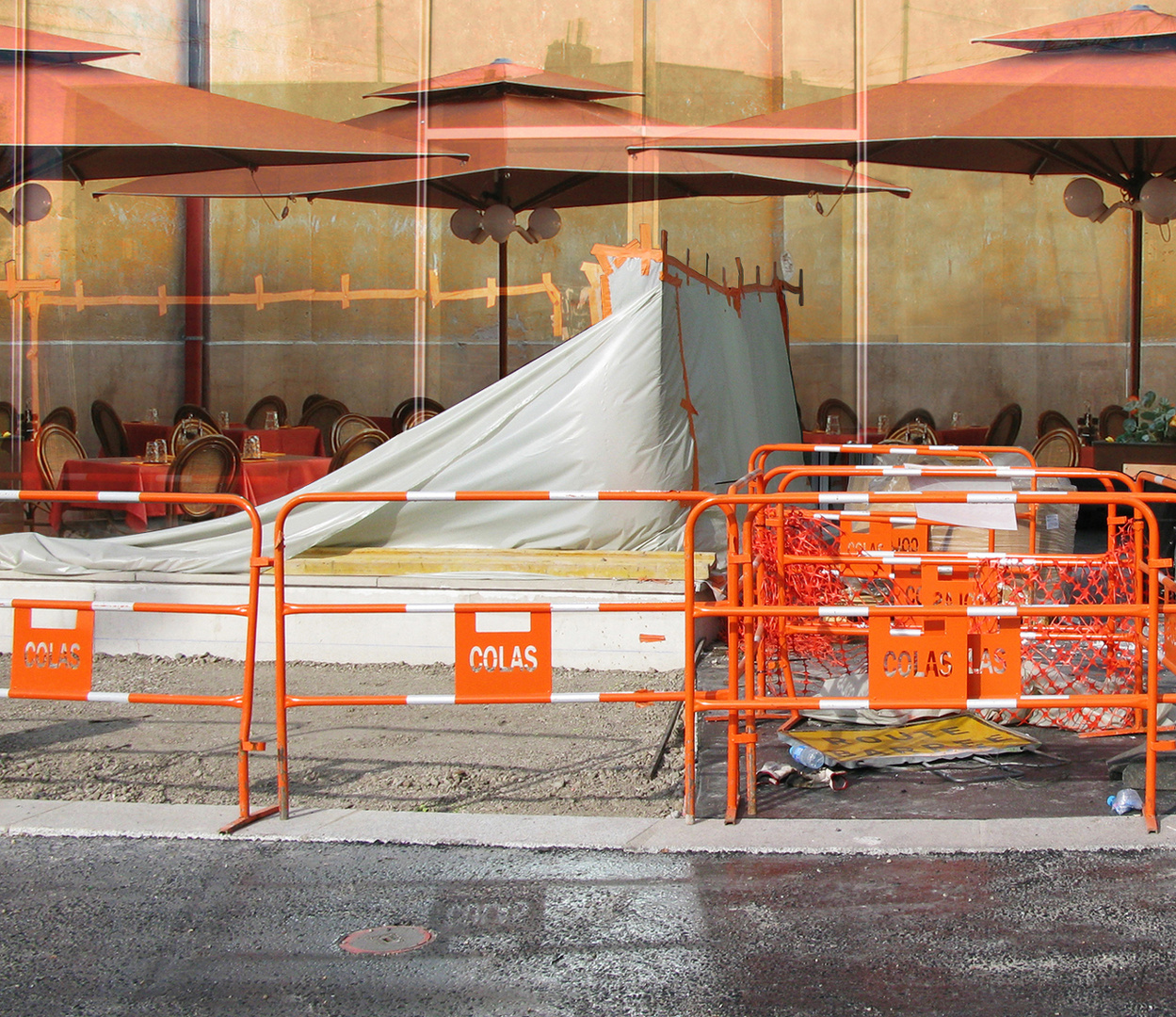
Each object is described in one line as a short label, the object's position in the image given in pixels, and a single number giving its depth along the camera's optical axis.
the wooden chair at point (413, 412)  10.89
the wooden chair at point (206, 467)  8.20
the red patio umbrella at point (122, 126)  10.99
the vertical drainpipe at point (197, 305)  15.48
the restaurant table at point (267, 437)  11.79
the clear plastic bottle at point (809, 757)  4.84
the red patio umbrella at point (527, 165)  11.89
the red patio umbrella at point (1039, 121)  10.60
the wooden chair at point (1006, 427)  13.40
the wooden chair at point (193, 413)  13.25
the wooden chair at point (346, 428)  11.79
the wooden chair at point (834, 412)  13.69
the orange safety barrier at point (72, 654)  4.44
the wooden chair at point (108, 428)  12.69
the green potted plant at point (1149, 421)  9.20
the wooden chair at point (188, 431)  10.75
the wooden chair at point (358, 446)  8.84
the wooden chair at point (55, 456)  9.44
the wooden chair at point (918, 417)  13.39
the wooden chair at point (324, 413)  14.77
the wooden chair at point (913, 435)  11.57
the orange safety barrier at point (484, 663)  4.32
